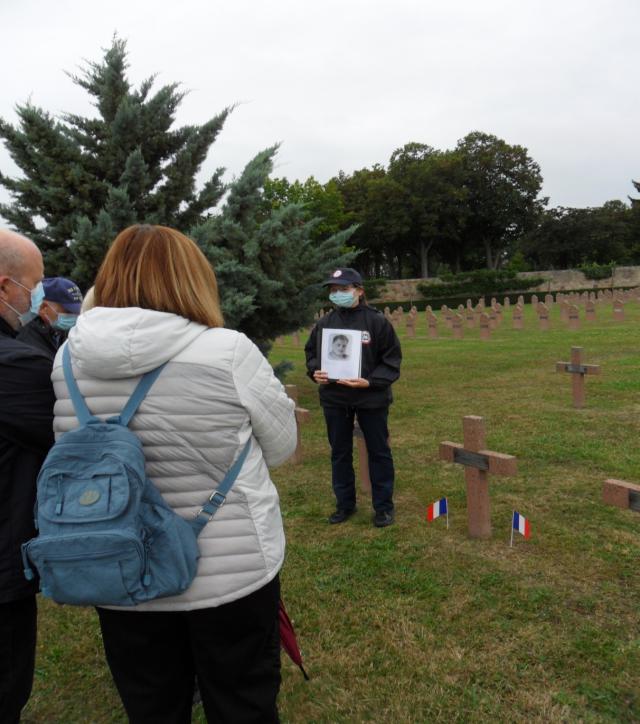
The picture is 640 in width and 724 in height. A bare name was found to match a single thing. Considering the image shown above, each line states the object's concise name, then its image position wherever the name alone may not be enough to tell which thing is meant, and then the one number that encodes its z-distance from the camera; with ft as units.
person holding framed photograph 14.53
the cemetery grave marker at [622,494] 10.36
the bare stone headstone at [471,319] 73.82
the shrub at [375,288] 159.33
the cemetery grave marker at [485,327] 60.54
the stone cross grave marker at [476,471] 13.76
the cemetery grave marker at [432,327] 67.77
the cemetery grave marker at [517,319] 67.36
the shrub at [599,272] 163.73
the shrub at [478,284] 157.48
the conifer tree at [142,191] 25.67
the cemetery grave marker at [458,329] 64.13
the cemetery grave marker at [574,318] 63.09
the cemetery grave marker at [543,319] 63.31
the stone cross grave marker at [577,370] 25.46
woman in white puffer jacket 5.56
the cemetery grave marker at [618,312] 67.00
